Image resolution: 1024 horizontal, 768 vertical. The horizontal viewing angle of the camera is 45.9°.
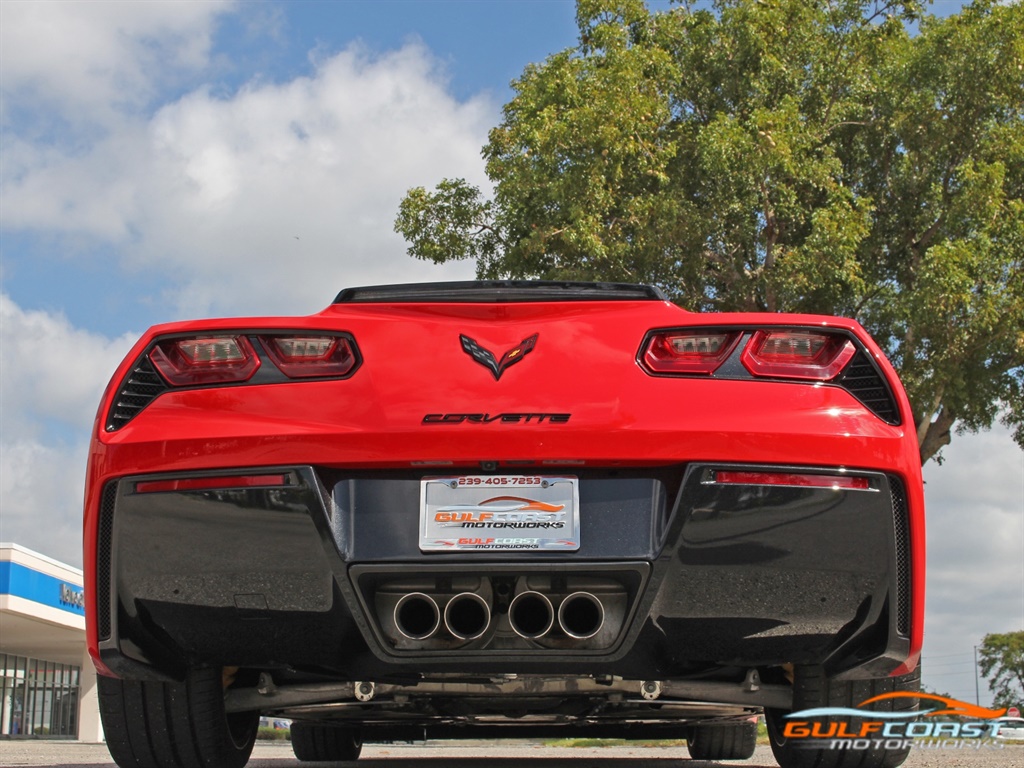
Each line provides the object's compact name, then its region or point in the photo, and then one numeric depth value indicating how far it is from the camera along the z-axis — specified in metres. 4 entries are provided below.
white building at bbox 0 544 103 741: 29.20
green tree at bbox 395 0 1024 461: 15.95
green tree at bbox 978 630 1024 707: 70.26
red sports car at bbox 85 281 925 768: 2.80
